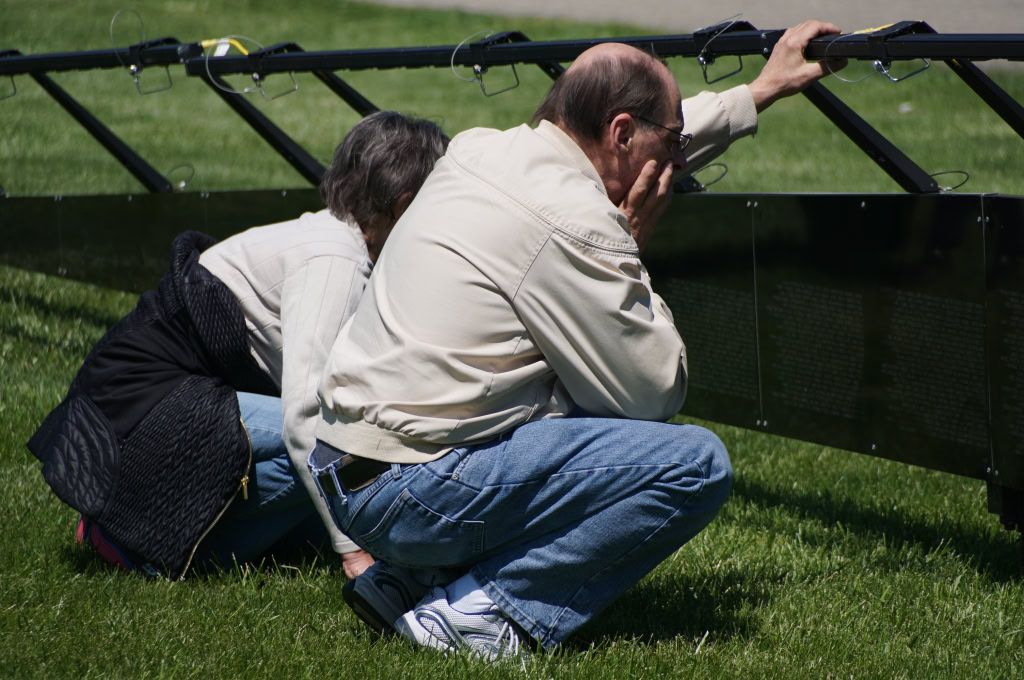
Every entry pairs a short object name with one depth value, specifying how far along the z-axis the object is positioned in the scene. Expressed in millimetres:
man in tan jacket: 5625
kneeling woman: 6863
